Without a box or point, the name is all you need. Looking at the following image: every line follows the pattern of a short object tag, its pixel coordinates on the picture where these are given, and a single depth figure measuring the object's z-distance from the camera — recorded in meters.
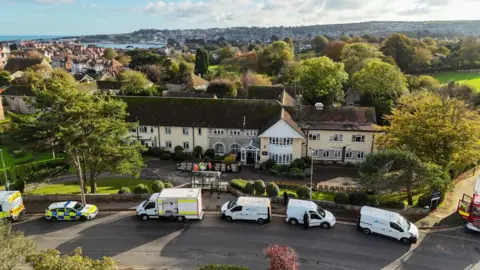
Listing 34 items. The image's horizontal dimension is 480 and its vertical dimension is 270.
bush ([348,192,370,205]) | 28.28
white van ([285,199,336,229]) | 25.39
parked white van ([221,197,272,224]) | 25.91
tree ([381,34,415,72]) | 85.50
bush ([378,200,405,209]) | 27.80
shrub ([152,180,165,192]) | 30.44
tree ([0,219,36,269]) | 13.23
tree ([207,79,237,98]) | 70.52
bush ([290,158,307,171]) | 39.53
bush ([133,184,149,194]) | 30.04
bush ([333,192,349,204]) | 28.55
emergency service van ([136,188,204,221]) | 25.77
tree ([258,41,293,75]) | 91.56
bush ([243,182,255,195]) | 30.74
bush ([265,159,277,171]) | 40.13
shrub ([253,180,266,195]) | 30.52
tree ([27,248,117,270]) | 12.96
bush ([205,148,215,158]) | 43.03
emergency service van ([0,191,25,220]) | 25.98
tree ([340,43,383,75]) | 72.50
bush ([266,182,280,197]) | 29.97
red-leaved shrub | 15.36
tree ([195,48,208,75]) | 105.81
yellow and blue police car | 26.20
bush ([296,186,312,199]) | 29.56
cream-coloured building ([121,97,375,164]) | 40.84
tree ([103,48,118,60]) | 148.21
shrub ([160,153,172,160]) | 42.88
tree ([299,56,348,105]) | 58.84
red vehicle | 24.75
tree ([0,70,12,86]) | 90.19
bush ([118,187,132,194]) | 30.37
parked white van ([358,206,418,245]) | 23.50
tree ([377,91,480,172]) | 30.02
